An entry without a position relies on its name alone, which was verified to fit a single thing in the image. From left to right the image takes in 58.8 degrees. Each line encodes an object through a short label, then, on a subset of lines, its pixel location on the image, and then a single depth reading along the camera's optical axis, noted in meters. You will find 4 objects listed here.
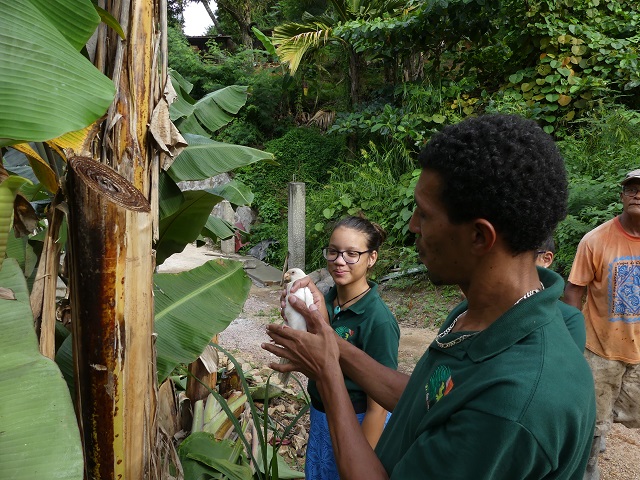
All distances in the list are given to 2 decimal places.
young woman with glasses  2.41
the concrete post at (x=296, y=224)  9.40
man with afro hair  1.04
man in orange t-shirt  3.37
